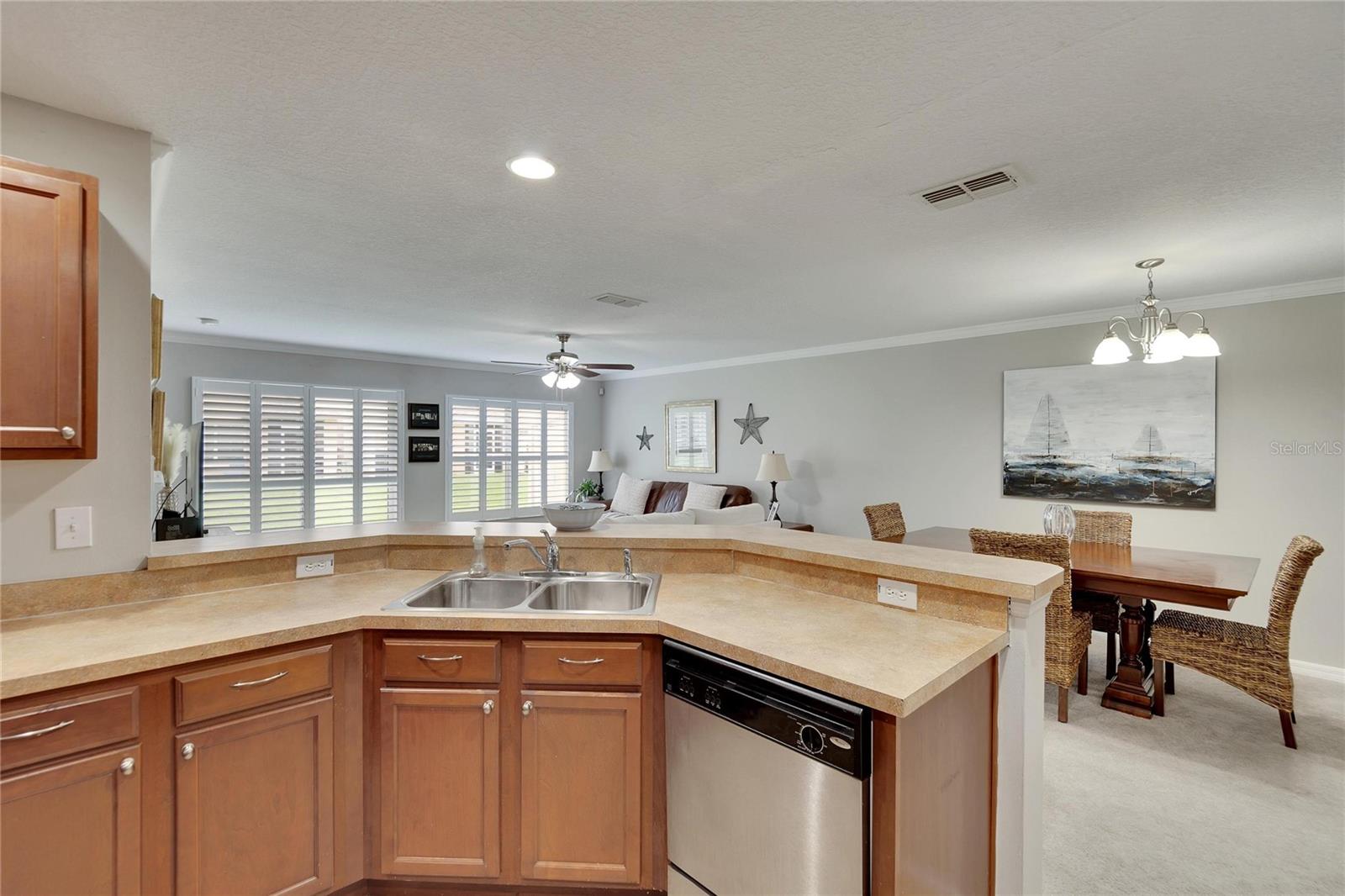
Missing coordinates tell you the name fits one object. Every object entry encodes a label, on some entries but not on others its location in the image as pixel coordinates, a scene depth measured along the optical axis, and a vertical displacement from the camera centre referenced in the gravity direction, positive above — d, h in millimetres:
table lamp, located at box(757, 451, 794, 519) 6215 -242
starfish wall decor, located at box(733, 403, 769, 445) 6848 +242
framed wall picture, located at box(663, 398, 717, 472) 7414 +129
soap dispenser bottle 2451 -463
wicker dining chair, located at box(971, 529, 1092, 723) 3051 -892
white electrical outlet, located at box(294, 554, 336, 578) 2375 -483
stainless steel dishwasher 1415 -867
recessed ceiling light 2156 +1001
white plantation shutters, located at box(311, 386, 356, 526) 6441 -133
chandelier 3014 +533
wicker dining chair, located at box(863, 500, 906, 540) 4375 -551
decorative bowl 2660 -308
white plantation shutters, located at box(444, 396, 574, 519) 7562 -148
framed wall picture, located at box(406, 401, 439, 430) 7129 +331
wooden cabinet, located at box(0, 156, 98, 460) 1577 +345
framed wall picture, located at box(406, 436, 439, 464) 7145 -62
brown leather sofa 6867 -632
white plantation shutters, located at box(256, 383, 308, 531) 6066 -129
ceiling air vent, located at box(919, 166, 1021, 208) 2232 +990
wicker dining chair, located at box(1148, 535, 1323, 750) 2799 -977
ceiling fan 5129 +647
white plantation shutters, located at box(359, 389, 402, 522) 6789 -128
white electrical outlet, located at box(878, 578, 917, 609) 1983 -484
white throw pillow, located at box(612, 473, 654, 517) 7750 -647
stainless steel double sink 2367 -579
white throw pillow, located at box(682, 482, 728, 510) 6848 -583
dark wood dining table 2844 -647
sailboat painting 4055 +102
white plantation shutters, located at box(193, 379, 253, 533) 5746 -76
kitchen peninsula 1496 -757
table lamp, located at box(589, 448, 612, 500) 8391 -235
